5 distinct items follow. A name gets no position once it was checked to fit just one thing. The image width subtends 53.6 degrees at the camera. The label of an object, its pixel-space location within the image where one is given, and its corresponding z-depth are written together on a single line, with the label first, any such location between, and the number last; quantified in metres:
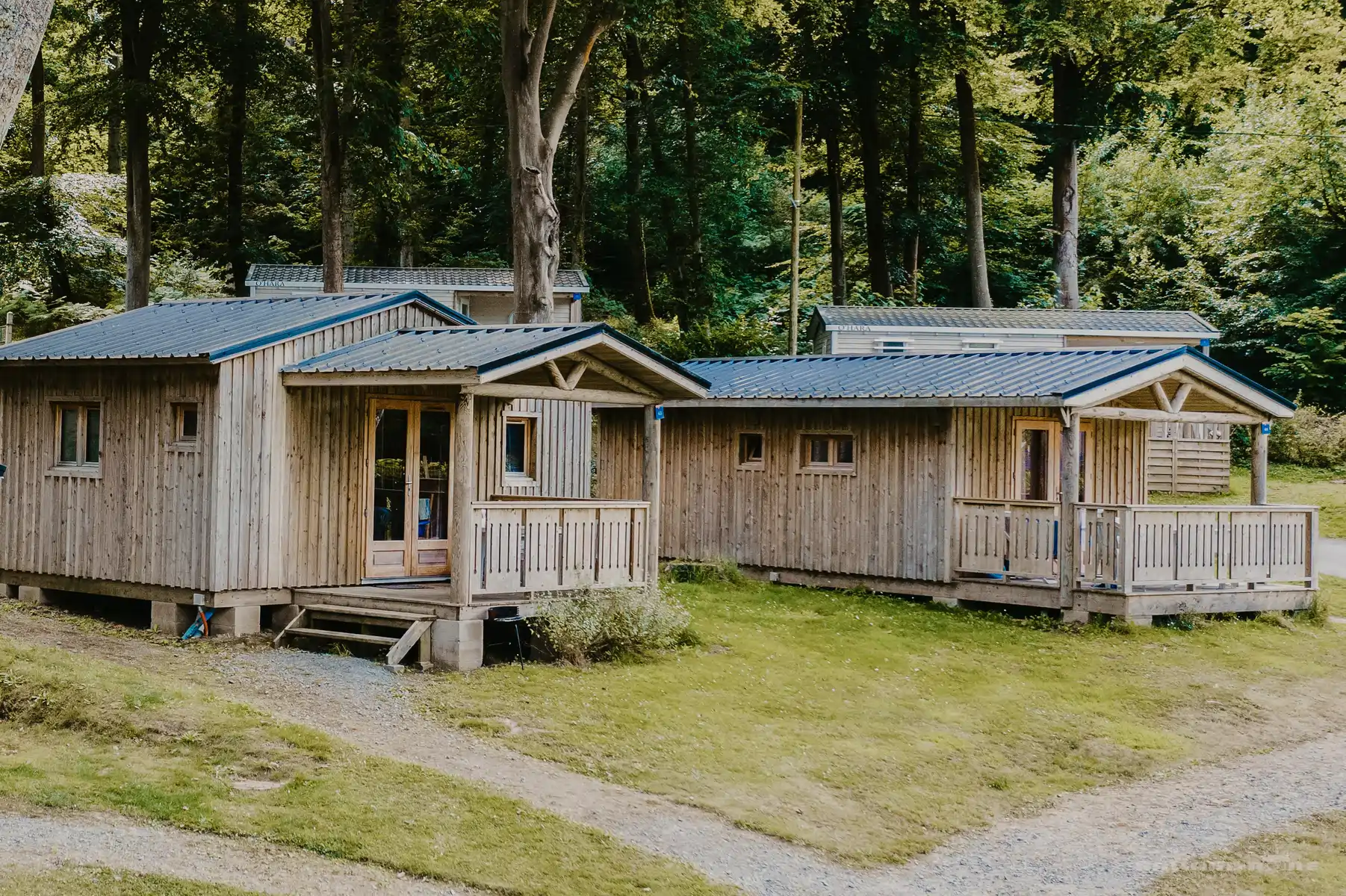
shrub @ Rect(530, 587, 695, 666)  13.16
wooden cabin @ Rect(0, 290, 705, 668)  13.36
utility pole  28.98
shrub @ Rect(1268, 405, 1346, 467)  30.89
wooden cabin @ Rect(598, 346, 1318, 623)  15.98
